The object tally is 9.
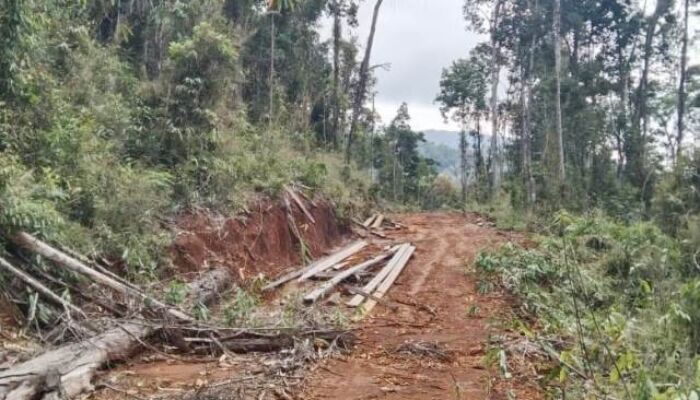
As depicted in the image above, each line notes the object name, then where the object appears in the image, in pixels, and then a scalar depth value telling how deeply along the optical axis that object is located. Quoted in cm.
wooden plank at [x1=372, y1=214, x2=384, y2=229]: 1421
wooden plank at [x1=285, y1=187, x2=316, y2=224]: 1034
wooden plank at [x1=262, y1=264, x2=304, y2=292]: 739
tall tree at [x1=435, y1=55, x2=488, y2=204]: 2884
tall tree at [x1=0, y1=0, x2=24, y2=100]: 562
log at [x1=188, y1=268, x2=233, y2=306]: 605
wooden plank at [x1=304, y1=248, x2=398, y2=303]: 664
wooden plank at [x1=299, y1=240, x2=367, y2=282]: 823
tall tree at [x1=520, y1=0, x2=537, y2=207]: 1811
